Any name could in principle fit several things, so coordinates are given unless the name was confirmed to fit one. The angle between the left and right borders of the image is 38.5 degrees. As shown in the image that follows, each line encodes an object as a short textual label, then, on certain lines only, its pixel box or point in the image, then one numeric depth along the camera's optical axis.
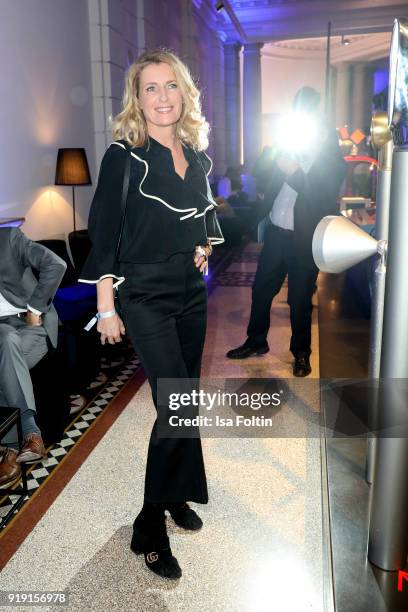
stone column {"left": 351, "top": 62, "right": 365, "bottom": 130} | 21.12
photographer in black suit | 3.76
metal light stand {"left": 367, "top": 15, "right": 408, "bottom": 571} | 1.21
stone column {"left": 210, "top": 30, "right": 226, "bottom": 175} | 14.60
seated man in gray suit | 2.99
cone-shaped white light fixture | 1.43
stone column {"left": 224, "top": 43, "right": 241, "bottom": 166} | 15.91
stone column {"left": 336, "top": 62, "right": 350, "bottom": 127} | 21.30
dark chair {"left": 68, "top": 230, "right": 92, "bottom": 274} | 5.00
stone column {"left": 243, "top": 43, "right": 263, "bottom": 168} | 16.36
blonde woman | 1.88
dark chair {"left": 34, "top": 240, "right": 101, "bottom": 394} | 3.71
